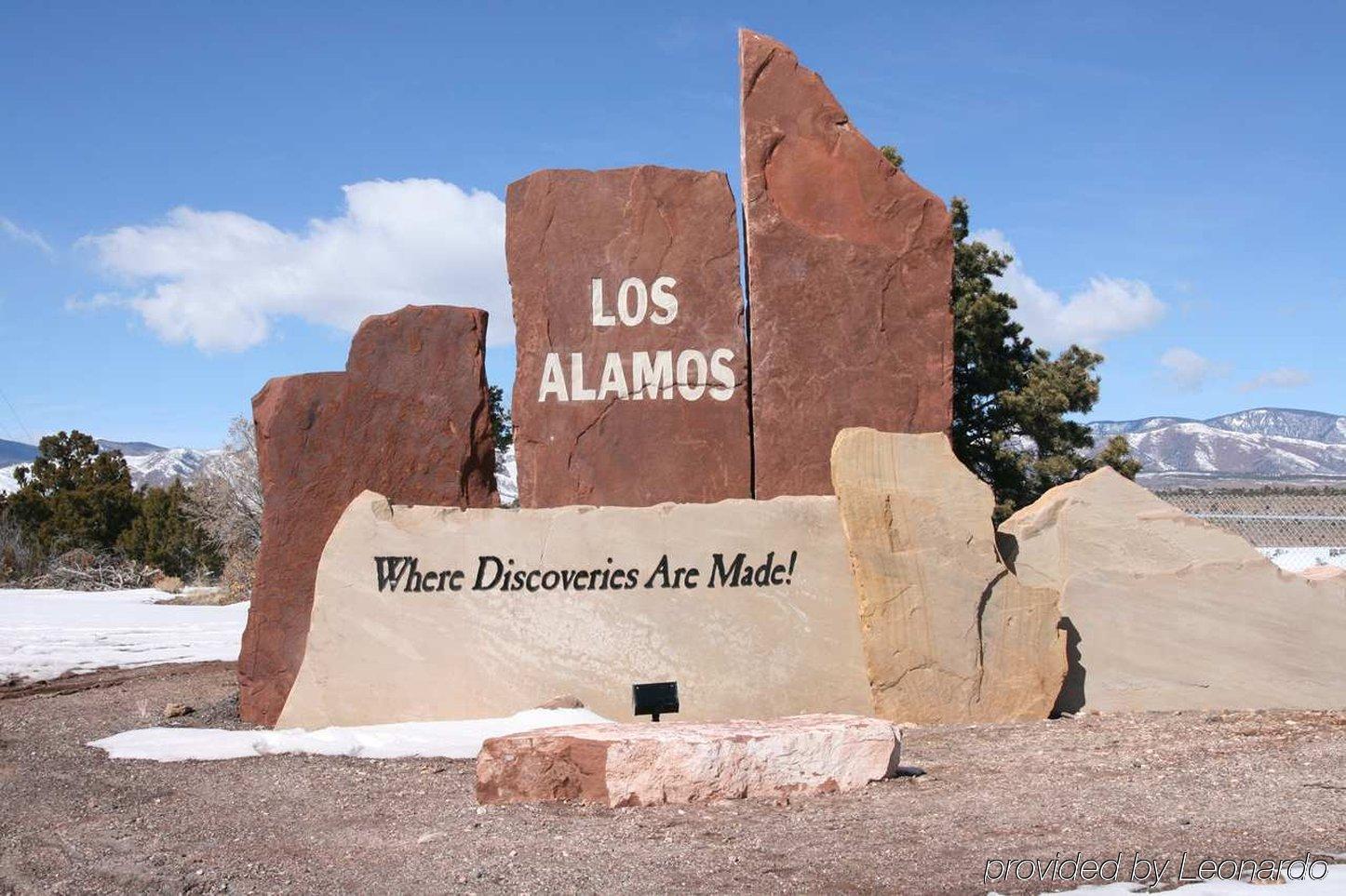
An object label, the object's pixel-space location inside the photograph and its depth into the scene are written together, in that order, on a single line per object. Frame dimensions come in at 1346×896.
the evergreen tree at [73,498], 24.11
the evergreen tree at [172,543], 23.92
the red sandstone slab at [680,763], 5.85
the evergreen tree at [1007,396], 16.92
